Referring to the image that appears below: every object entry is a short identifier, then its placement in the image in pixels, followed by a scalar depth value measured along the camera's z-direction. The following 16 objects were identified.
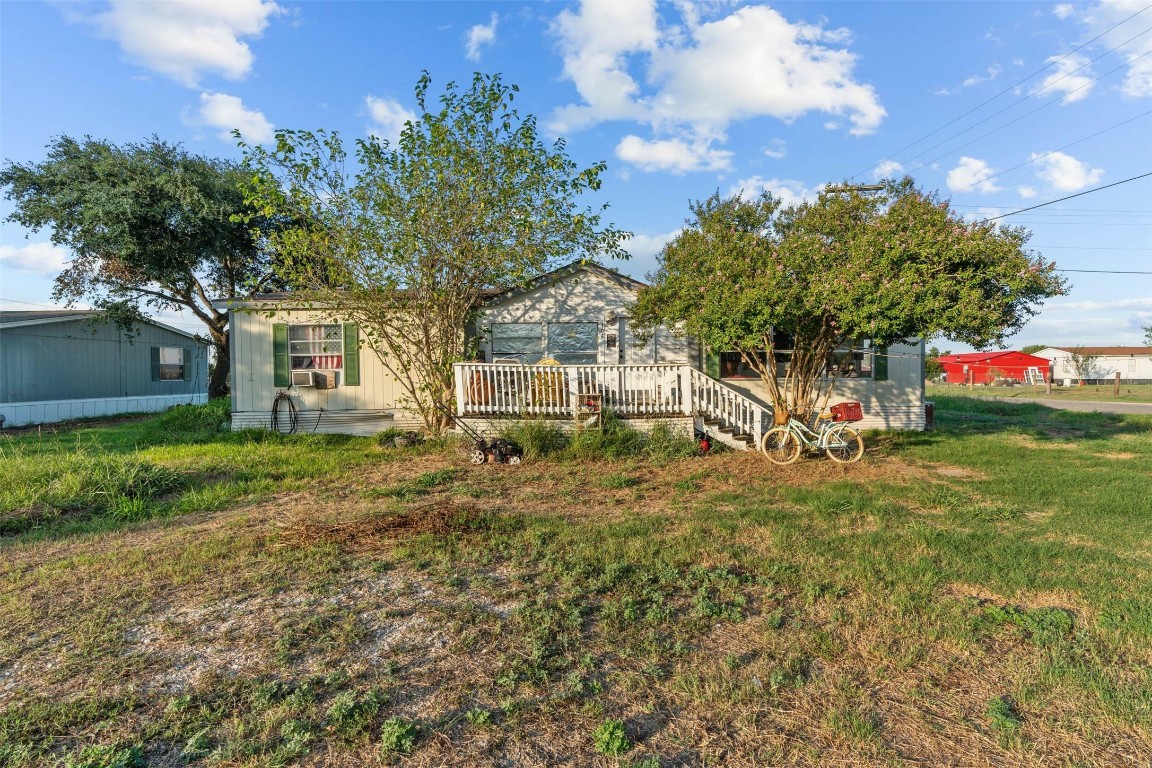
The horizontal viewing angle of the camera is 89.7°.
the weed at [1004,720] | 2.31
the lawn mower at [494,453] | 8.29
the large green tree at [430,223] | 8.83
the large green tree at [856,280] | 7.25
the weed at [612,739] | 2.22
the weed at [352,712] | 2.32
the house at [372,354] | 10.90
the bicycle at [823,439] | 8.14
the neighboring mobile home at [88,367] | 13.85
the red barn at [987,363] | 41.12
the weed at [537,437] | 8.62
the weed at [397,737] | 2.22
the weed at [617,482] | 6.85
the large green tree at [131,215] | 13.93
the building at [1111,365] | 42.12
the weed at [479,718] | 2.37
